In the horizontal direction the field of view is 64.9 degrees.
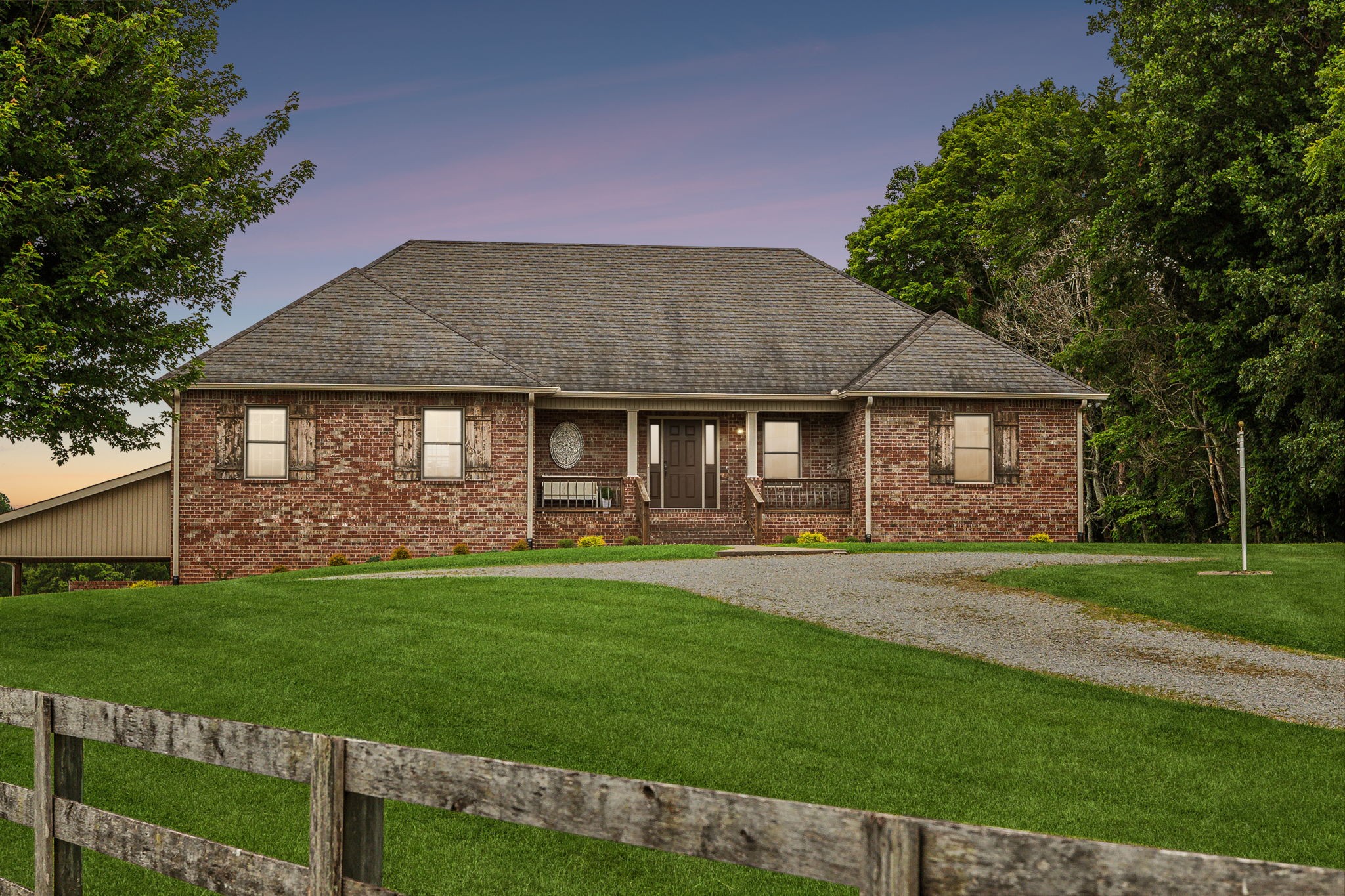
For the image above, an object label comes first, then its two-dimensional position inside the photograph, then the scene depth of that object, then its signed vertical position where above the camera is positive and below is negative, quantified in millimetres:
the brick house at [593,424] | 23109 +981
